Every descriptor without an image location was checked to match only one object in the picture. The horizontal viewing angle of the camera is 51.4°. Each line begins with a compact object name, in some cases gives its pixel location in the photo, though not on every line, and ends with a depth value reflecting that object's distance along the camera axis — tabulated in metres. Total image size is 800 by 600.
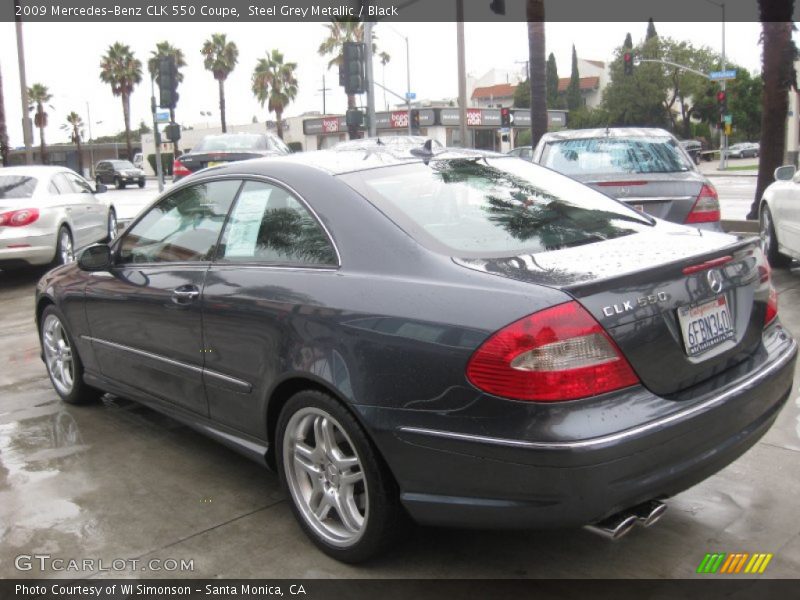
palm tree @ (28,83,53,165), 75.50
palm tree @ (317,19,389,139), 48.25
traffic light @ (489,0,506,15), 17.61
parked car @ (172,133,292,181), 16.09
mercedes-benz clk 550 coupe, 2.58
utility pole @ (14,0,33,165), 21.89
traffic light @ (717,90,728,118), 41.00
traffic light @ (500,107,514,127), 35.76
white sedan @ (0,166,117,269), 10.06
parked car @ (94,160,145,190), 44.88
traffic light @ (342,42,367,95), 15.97
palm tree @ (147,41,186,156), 57.53
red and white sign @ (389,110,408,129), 60.49
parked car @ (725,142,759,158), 60.89
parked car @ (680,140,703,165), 38.85
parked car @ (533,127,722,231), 7.27
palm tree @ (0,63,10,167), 21.78
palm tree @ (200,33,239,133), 57.28
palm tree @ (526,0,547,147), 16.50
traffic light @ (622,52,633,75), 39.53
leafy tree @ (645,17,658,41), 76.85
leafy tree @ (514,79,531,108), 82.00
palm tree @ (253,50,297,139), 61.69
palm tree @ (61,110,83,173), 90.04
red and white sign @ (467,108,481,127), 64.38
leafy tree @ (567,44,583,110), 86.44
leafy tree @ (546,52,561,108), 85.38
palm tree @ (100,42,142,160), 62.66
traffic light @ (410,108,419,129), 49.28
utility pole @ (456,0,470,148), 21.62
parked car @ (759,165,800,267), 7.89
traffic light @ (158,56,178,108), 16.42
